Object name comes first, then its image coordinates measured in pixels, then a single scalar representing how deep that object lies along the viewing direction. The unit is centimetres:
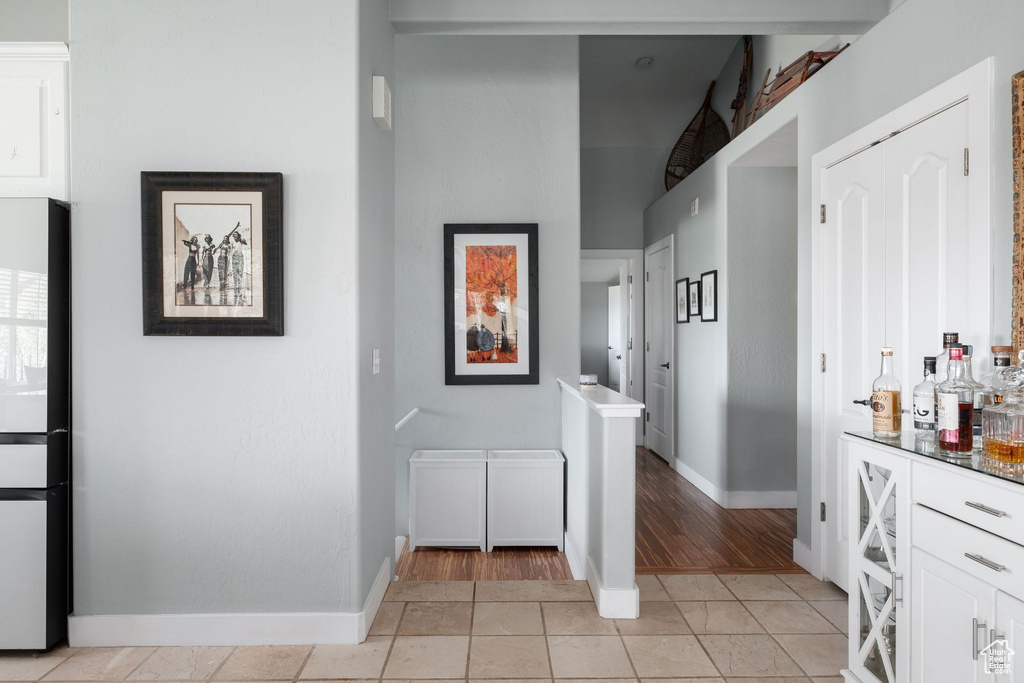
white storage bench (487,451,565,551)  355
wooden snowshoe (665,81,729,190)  523
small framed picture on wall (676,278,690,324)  498
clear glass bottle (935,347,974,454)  162
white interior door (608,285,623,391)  897
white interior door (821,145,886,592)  250
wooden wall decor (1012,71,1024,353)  177
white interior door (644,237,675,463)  548
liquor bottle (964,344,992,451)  168
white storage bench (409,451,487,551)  355
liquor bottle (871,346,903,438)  191
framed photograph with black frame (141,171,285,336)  223
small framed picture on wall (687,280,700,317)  472
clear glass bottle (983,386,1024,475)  148
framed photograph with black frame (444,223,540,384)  384
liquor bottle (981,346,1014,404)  154
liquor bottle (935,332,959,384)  207
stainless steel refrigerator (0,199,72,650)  216
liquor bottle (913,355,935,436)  180
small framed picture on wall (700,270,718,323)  440
